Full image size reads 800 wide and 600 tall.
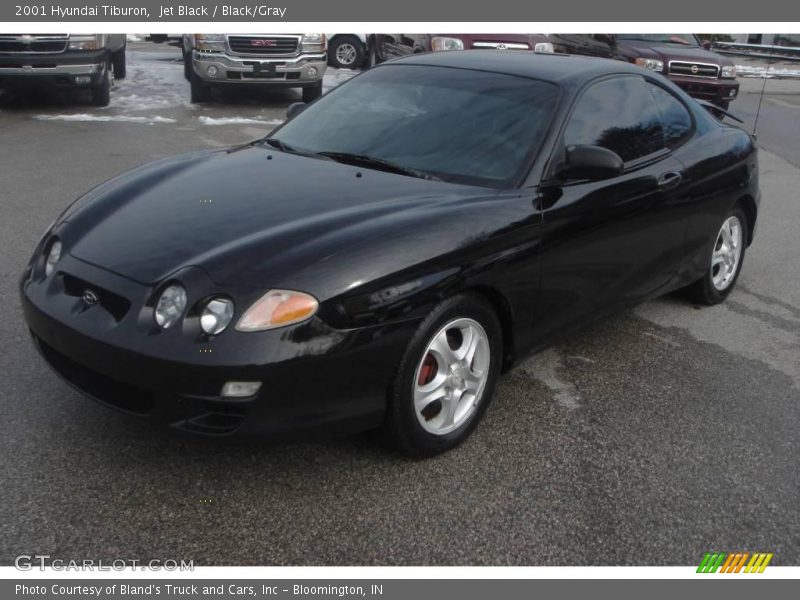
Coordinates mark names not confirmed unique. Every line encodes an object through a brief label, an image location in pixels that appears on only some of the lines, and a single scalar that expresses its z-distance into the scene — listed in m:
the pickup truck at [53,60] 10.96
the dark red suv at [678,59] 13.45
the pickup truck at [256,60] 12.15
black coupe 2.80
